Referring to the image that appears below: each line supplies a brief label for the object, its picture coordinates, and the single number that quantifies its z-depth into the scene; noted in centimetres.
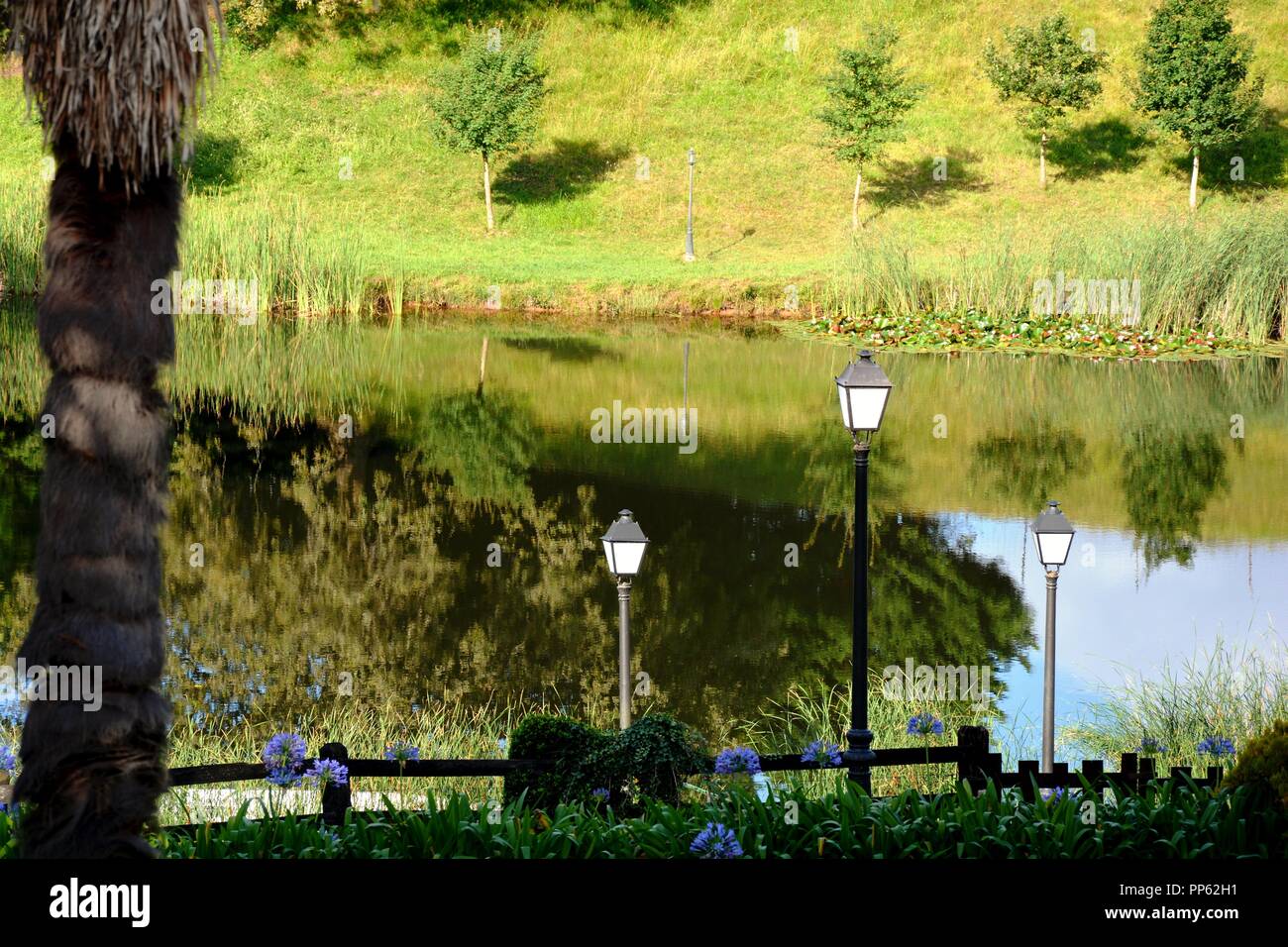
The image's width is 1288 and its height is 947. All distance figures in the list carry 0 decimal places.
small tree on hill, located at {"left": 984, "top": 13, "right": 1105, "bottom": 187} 3656
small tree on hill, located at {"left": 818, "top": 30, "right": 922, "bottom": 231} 3450
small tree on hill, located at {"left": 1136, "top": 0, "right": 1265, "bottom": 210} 3572
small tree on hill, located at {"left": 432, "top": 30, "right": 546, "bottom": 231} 3491
